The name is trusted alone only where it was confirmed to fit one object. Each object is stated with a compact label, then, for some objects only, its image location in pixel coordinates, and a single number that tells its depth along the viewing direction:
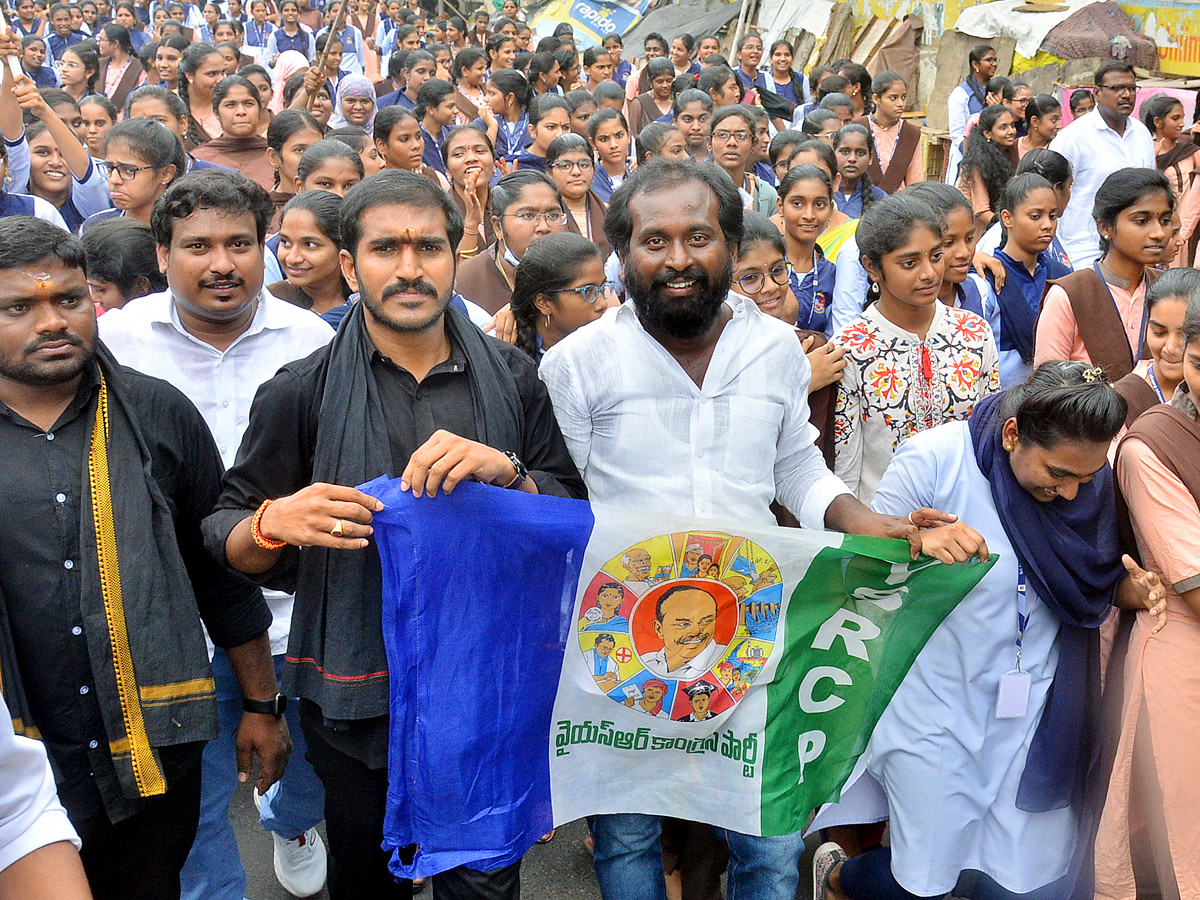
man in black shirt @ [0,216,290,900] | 2.37
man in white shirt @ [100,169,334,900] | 3.22
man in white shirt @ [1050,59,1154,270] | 7.75
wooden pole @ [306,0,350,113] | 6.40
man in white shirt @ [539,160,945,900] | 2.82
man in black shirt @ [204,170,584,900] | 2.46
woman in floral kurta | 3.67
